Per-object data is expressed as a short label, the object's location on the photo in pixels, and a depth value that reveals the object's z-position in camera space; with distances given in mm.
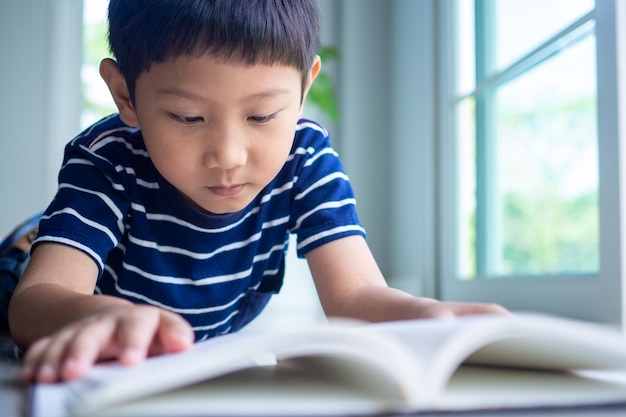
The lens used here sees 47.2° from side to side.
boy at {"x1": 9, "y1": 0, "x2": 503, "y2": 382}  740
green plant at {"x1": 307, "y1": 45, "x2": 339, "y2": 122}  2990
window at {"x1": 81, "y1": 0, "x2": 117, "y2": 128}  3189
